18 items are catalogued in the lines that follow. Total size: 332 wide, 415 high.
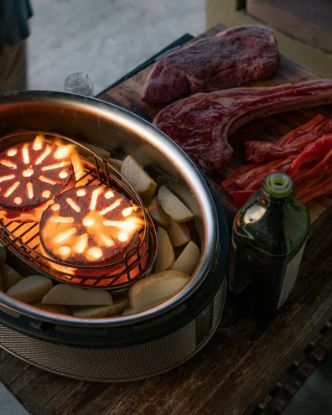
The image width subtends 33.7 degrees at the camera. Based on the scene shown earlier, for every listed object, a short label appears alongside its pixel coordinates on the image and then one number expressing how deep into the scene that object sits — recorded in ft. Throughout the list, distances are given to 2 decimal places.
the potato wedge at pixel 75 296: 4.11
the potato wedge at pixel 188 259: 4.33
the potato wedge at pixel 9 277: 4.39
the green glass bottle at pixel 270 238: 3.69
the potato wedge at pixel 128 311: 4.07
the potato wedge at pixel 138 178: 4.79
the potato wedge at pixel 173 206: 4.61
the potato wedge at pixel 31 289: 4.21
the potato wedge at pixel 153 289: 4.07
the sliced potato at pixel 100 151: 5.08
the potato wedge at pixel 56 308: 4.14
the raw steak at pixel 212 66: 6.24
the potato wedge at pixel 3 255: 4.53
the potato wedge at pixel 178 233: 4.58
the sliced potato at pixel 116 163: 5.03
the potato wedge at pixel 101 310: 4.08
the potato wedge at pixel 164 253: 4.40
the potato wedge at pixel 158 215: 4.67
